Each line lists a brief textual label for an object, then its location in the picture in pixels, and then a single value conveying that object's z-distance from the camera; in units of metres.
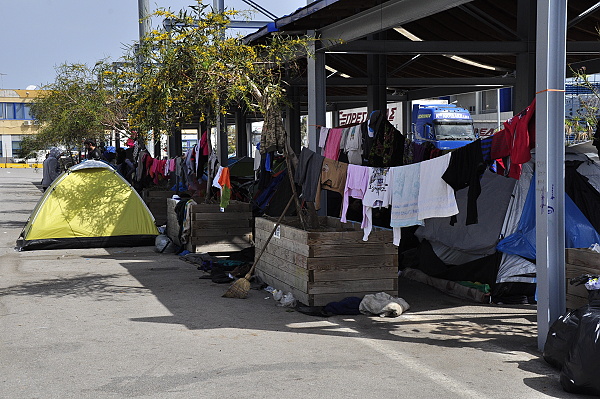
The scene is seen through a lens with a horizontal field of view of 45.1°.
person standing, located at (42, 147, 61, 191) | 22.88
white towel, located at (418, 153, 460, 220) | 7.65
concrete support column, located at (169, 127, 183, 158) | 20.20
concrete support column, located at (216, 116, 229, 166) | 14.17
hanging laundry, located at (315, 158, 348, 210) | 8.98
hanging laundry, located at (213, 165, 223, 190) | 12.80
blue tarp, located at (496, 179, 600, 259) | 8.62
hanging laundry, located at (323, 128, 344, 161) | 10.45
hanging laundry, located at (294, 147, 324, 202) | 9.18
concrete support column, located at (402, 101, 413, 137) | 25.83
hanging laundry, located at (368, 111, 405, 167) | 10.17
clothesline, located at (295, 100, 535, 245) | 7.38
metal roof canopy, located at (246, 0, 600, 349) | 6.26
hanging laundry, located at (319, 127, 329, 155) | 10.48
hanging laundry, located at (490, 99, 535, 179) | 7.06
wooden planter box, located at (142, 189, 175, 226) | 18.09
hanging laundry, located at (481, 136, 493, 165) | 7.54
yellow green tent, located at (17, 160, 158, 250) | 13.85
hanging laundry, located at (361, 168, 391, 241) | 8.25
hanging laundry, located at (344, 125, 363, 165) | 10.25
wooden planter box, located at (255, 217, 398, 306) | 8.23
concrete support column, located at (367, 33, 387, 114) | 17.31
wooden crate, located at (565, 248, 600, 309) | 6.66
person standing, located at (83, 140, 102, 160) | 19.83
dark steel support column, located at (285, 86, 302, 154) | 22.70
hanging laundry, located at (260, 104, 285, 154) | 10.01
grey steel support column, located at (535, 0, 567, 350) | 6.23
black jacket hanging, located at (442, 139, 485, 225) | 7.54
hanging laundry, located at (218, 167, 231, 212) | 12.70
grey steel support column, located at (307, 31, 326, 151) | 10.16
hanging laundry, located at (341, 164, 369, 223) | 8.63
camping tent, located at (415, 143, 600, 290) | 8.69
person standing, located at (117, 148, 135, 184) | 22.06
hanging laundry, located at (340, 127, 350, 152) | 10.45
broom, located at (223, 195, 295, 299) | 8.98
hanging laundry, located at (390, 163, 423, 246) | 8.05
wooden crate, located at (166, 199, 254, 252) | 12.98
